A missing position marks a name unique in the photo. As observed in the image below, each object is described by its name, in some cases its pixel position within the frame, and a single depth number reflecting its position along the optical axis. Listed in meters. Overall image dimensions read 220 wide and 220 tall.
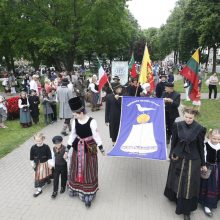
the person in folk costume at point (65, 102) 11.33
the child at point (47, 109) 13.12
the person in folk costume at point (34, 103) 12.97
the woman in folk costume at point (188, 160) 5.61
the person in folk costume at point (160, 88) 12.20
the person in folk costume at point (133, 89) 10.80
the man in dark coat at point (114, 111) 9.01
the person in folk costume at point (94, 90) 16.08
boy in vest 6.60
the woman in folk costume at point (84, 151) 6.12
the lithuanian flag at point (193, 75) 8.17
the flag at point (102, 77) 10.45
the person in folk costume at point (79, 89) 15.12
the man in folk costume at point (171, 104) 8.80
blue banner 6.70
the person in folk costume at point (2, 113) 12.81
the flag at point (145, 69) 9.53
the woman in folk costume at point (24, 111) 12.81
